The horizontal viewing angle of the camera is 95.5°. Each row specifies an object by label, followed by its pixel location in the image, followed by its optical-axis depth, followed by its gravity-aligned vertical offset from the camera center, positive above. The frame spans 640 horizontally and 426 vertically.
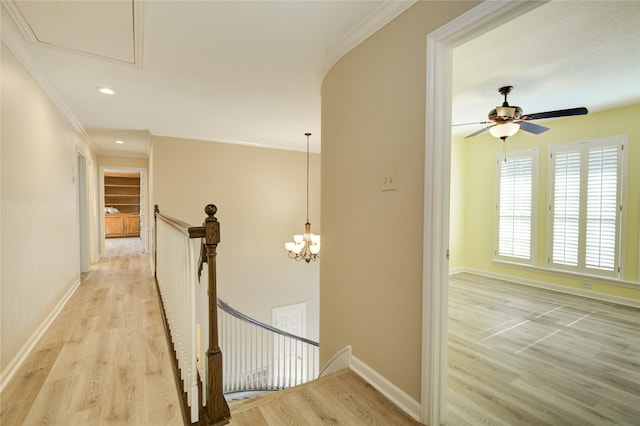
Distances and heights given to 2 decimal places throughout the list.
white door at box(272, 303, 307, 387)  5.81 -2.43
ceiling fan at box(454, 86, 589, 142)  2.84 +0.91
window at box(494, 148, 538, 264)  4.57 +0.06
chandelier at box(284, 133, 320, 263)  4.32 -0.58
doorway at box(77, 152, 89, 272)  4.95 -0.06
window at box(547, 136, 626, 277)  3.75 +0.04
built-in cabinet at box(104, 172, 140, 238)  9.27 -0.02
